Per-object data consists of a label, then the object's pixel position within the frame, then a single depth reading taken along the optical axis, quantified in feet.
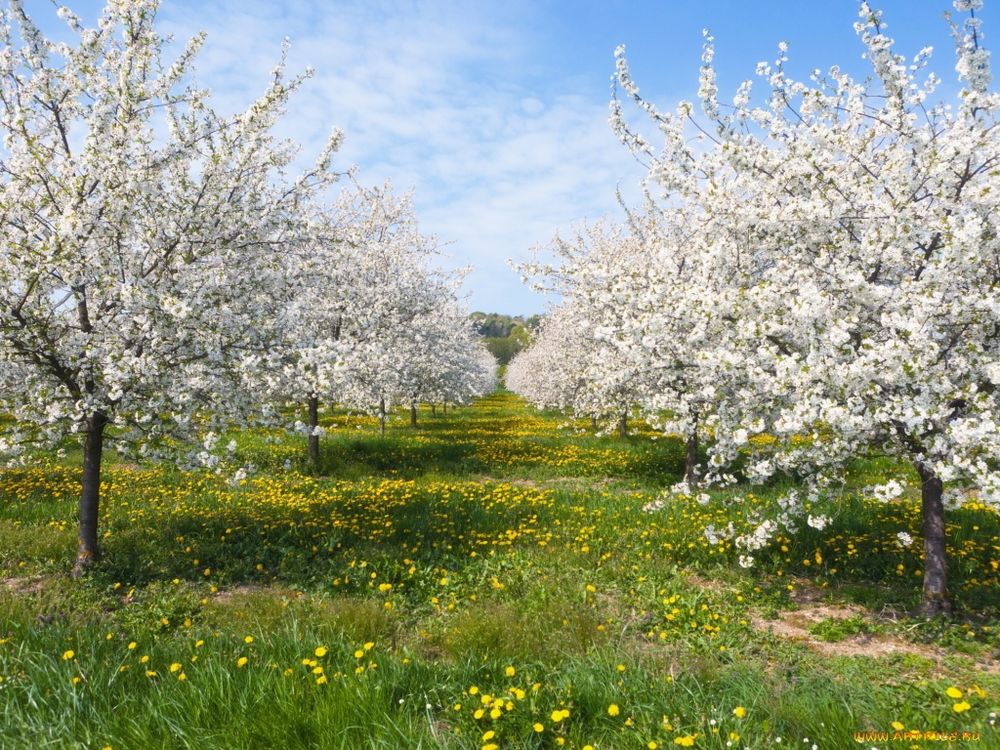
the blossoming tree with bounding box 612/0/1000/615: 16.37
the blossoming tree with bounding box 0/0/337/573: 21.59
